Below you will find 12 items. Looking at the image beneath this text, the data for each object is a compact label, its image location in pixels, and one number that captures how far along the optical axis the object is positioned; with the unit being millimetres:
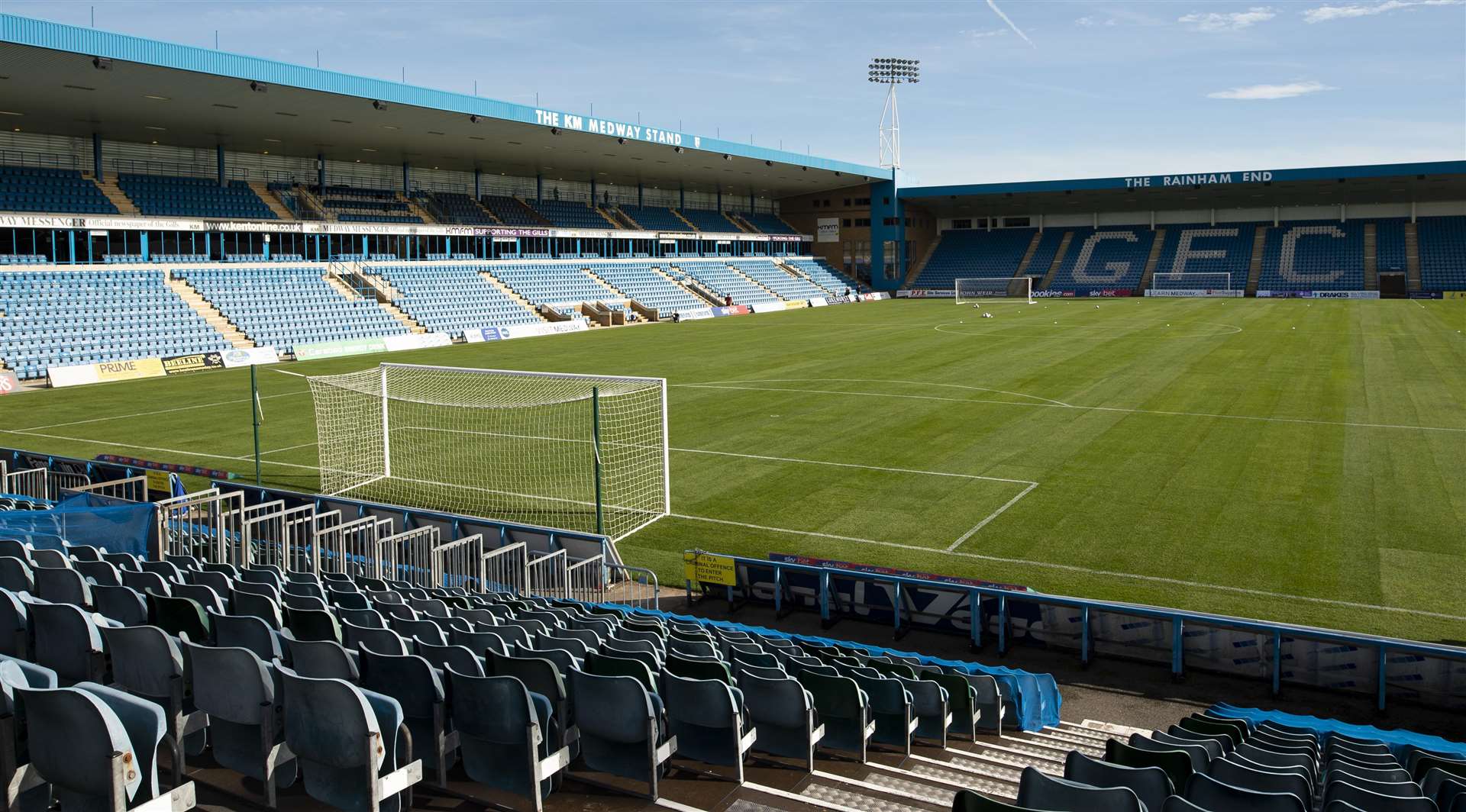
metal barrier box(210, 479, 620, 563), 14633
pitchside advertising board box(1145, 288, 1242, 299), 84500
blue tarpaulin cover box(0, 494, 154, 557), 12641
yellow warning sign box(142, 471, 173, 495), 17766
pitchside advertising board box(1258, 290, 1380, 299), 80312
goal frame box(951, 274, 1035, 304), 85000
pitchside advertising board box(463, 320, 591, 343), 54938
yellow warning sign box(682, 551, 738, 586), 14031
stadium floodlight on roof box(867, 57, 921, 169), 100562
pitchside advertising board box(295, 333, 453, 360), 46406
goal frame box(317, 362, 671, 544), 19656
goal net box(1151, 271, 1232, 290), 87062
